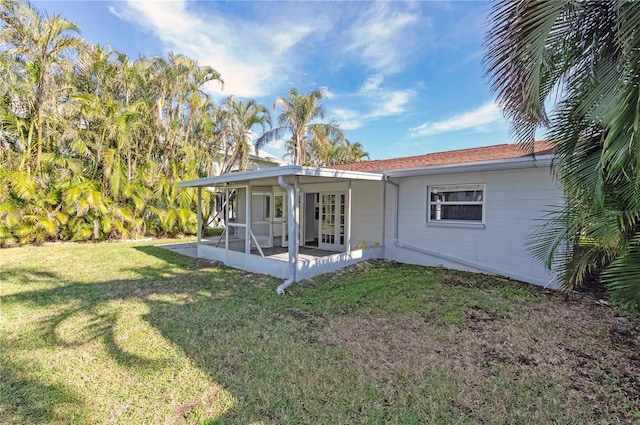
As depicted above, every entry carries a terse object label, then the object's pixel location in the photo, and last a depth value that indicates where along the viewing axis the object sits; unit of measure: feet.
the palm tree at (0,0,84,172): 33.78
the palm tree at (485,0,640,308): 8.40
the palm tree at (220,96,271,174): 61.11
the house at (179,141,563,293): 23.72
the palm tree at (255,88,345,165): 63.46
